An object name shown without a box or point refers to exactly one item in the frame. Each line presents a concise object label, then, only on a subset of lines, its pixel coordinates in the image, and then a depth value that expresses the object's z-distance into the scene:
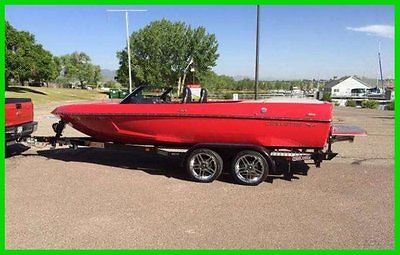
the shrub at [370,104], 33.78
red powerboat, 6.31
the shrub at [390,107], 30.60
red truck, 7.73
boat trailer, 6.44
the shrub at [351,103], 37.72
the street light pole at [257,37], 14.89
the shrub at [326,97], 40.30
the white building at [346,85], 90.06
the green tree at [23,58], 44.50
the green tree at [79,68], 96.56
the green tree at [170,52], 53.62
